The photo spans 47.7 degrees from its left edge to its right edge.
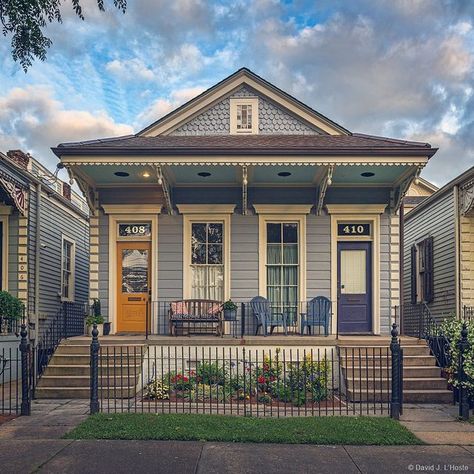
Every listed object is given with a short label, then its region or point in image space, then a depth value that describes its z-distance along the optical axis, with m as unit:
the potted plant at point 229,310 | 11.51
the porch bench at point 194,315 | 11.36
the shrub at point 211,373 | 9.32
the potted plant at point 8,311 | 11.26
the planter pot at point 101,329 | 11.92
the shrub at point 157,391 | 8.94
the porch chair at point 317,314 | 11.71
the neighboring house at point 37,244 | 12.78
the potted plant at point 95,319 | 11.23
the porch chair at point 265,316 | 11.64
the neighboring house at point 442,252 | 13.08
